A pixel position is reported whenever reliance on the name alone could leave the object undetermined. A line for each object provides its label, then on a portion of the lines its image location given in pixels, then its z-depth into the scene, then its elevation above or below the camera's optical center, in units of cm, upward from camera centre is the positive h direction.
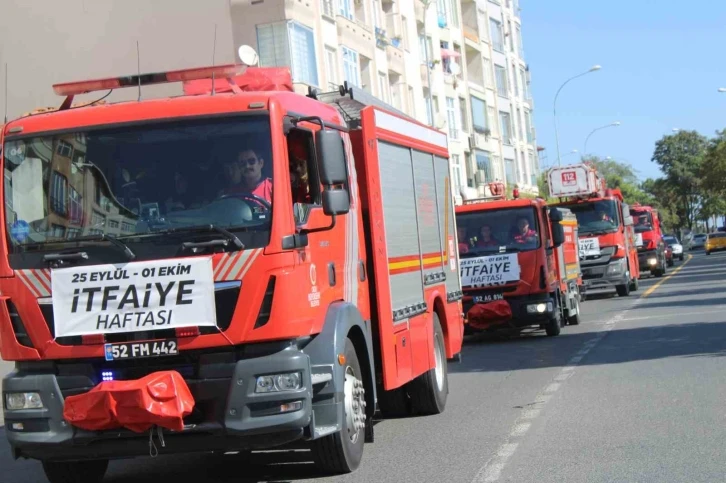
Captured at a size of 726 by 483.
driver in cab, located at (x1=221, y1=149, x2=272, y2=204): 799 +70
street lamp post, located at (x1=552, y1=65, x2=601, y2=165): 6134 +924
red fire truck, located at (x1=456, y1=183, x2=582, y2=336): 2064 -11
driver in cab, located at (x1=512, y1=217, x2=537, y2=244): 2081 +36
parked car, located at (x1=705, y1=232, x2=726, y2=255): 8675 -18
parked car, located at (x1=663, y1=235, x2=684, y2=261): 7325 -29
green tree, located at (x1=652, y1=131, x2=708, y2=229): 14350 +995
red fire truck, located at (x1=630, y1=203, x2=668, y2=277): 4506 +29
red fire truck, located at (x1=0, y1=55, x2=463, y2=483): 783 +6
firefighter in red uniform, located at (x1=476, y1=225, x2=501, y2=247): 2089 +36
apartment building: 3238 +717
